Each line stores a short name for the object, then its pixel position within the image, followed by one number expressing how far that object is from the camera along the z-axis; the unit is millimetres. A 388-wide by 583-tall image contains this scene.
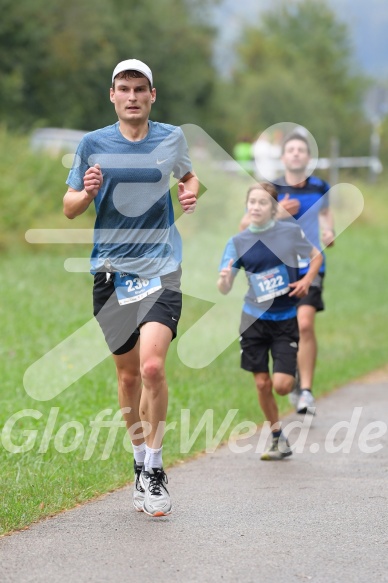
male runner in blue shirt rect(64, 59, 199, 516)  12617
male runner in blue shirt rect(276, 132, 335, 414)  19859
